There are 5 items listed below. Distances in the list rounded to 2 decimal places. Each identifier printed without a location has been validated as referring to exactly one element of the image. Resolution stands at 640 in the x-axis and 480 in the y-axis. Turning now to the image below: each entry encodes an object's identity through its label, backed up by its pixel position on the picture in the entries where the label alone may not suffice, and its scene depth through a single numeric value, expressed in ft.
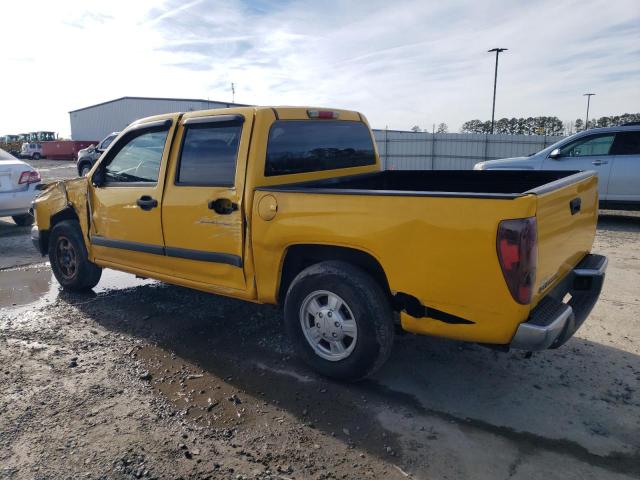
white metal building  143.54
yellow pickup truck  8.66
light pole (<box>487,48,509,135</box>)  103.65
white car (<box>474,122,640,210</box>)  29.01
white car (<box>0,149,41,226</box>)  27.78
